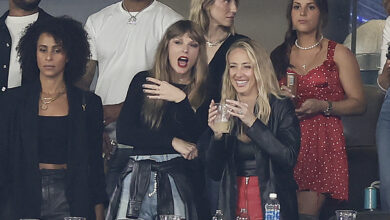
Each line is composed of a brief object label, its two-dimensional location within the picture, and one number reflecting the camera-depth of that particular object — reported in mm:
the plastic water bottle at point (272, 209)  11859
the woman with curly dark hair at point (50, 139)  12672
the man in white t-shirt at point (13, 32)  13852
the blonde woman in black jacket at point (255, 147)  12312
